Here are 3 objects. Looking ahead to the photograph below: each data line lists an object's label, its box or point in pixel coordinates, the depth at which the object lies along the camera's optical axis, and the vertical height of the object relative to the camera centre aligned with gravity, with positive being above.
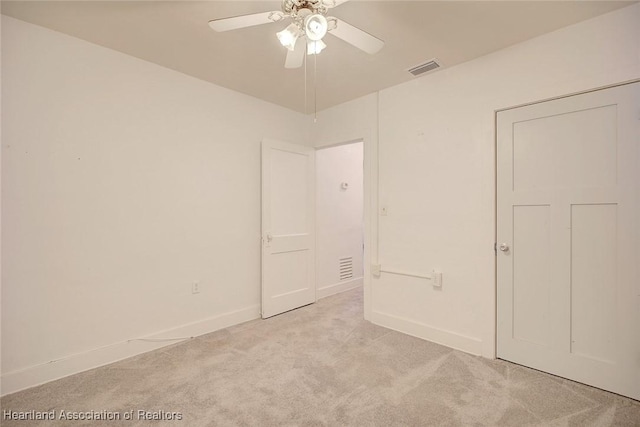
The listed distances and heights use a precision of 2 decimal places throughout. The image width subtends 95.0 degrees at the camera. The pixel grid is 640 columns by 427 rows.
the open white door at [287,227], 3.30 -0.19
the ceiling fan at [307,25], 1.47 +1.00
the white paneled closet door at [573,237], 1.85 -0.19
